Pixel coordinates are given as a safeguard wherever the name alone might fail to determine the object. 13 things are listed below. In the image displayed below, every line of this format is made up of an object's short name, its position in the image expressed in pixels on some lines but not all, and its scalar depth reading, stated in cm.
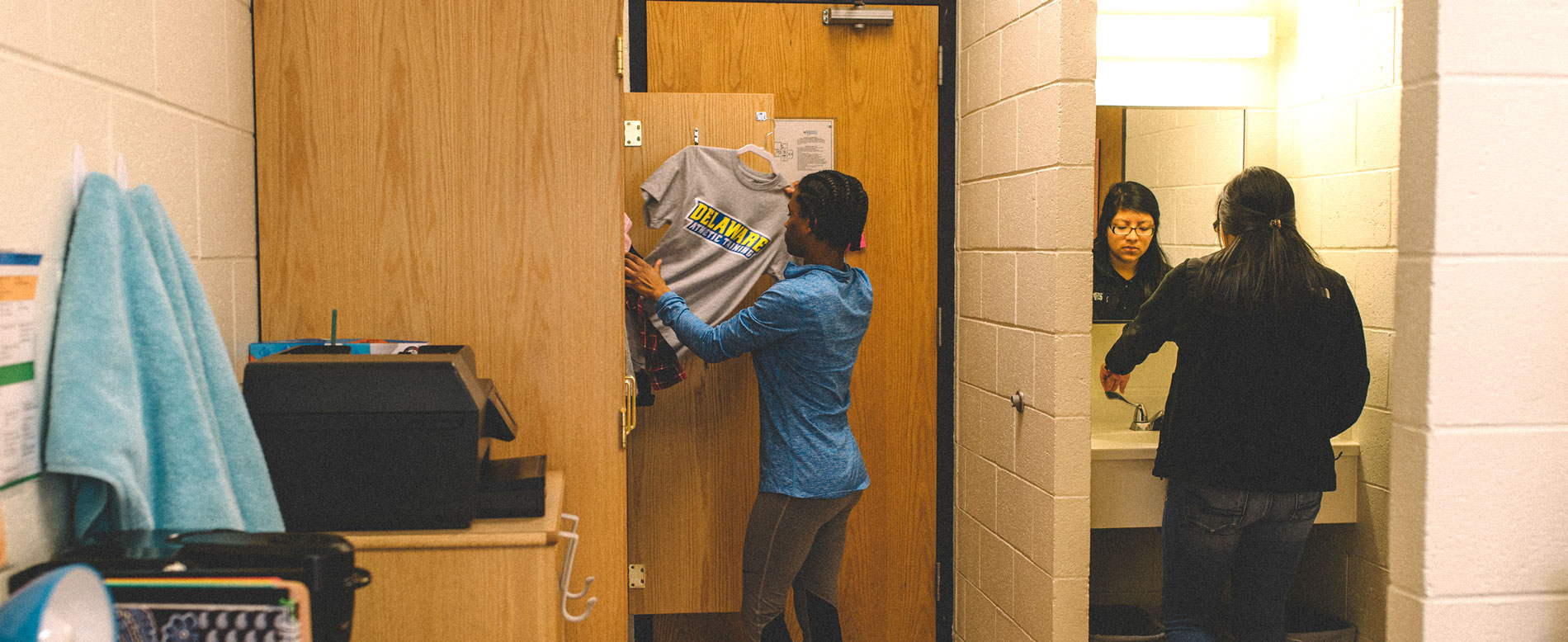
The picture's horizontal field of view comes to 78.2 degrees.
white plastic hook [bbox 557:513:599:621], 165
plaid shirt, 254
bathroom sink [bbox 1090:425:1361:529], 262
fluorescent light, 285
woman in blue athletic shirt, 225
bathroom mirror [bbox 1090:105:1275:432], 286
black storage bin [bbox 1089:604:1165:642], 269
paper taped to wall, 91
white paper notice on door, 287
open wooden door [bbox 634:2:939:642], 286
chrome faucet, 288
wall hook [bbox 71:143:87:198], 105
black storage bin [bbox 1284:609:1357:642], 260
